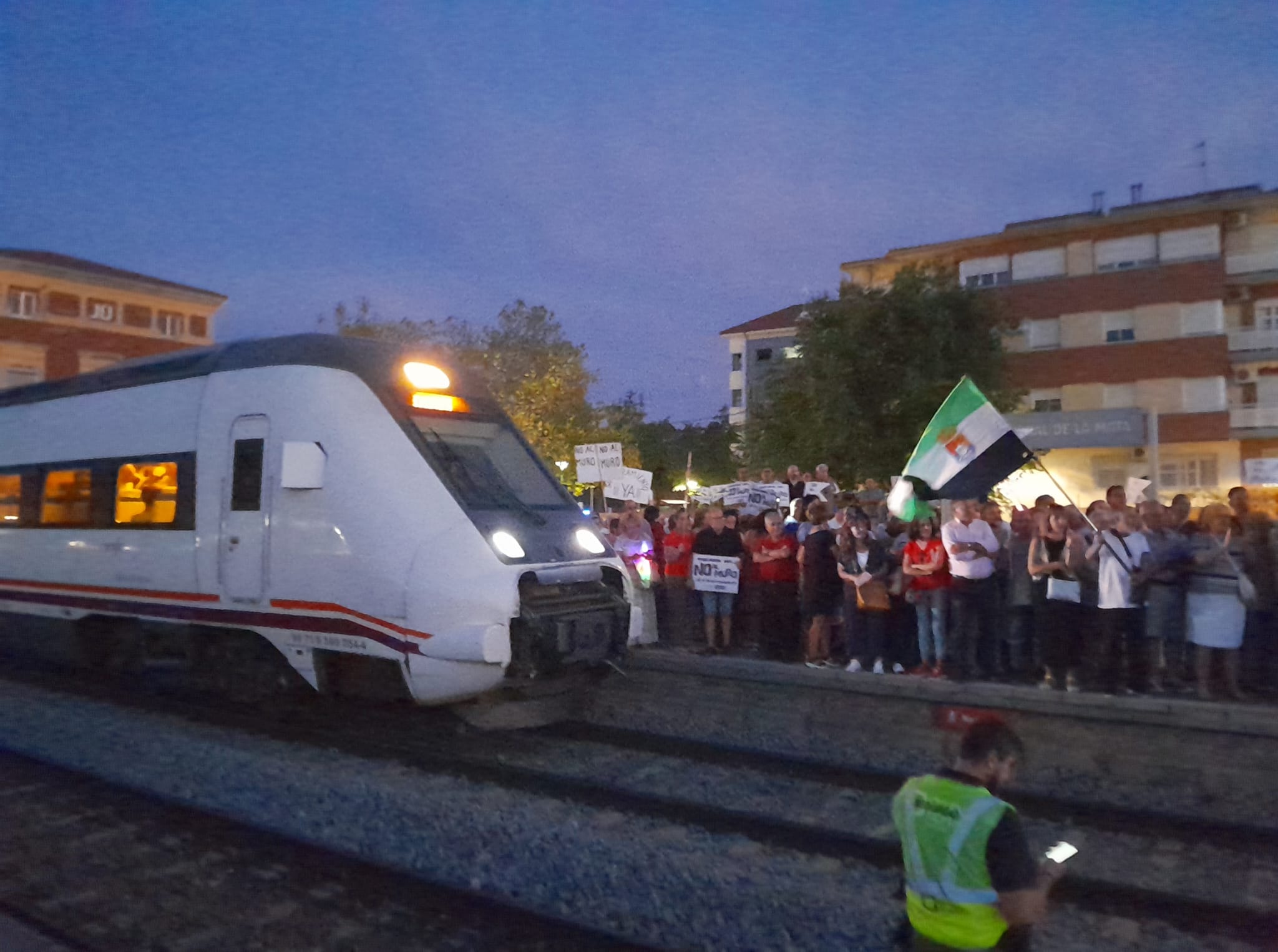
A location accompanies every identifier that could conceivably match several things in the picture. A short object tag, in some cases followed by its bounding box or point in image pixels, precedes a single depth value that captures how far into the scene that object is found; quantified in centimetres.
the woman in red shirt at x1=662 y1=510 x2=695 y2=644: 1252
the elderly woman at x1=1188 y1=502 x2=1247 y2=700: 860
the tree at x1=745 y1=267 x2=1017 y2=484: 2841
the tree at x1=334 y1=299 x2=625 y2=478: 3303
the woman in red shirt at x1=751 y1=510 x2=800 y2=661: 1145
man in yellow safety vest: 286
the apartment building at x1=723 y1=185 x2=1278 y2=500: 3522
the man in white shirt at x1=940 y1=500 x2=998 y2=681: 975
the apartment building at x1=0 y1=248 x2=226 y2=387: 4172
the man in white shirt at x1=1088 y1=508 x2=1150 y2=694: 905
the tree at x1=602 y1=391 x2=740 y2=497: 6625
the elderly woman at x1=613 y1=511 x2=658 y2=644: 1212
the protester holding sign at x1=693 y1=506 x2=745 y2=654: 1176
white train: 779
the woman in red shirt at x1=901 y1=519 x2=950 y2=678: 988
